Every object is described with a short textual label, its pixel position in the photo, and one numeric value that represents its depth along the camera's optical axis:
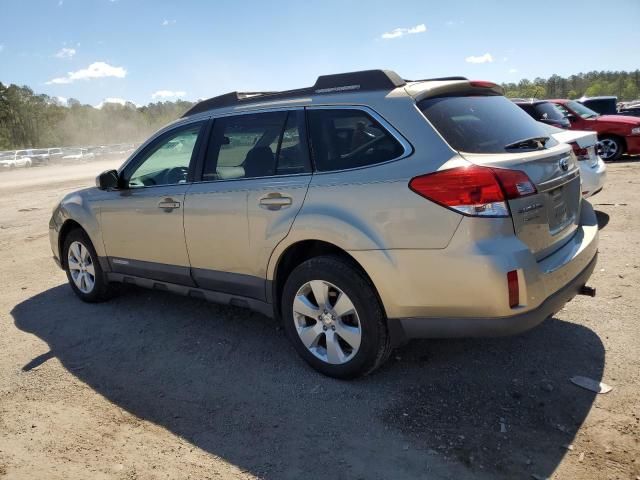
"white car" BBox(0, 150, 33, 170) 34.97
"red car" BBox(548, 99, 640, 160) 13.09
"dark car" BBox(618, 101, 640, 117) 20.96
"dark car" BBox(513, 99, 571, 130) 11.15
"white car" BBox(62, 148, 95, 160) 41.03
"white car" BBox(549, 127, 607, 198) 6.52
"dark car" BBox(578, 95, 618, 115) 17.27
